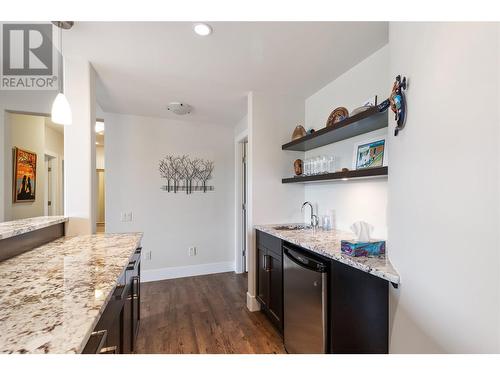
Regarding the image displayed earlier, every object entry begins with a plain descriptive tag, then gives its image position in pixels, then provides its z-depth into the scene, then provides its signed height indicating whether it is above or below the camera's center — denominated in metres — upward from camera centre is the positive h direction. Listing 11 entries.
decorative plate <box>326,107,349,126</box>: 2.14 +0.69
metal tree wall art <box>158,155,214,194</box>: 3.50 +0.22
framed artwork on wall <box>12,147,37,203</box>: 3.09 +0.14
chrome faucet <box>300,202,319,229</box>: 2.50 -0.36
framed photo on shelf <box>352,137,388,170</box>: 1.78 +0.28
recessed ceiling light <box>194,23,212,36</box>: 1.51 +1.06
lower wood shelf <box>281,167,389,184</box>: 1.52 +0.10
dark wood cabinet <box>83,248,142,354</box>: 0.79 -0.63
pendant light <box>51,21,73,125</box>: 1.54 +0.51
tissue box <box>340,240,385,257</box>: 1.38 -0.37
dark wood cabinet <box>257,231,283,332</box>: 2.05 -0.86
